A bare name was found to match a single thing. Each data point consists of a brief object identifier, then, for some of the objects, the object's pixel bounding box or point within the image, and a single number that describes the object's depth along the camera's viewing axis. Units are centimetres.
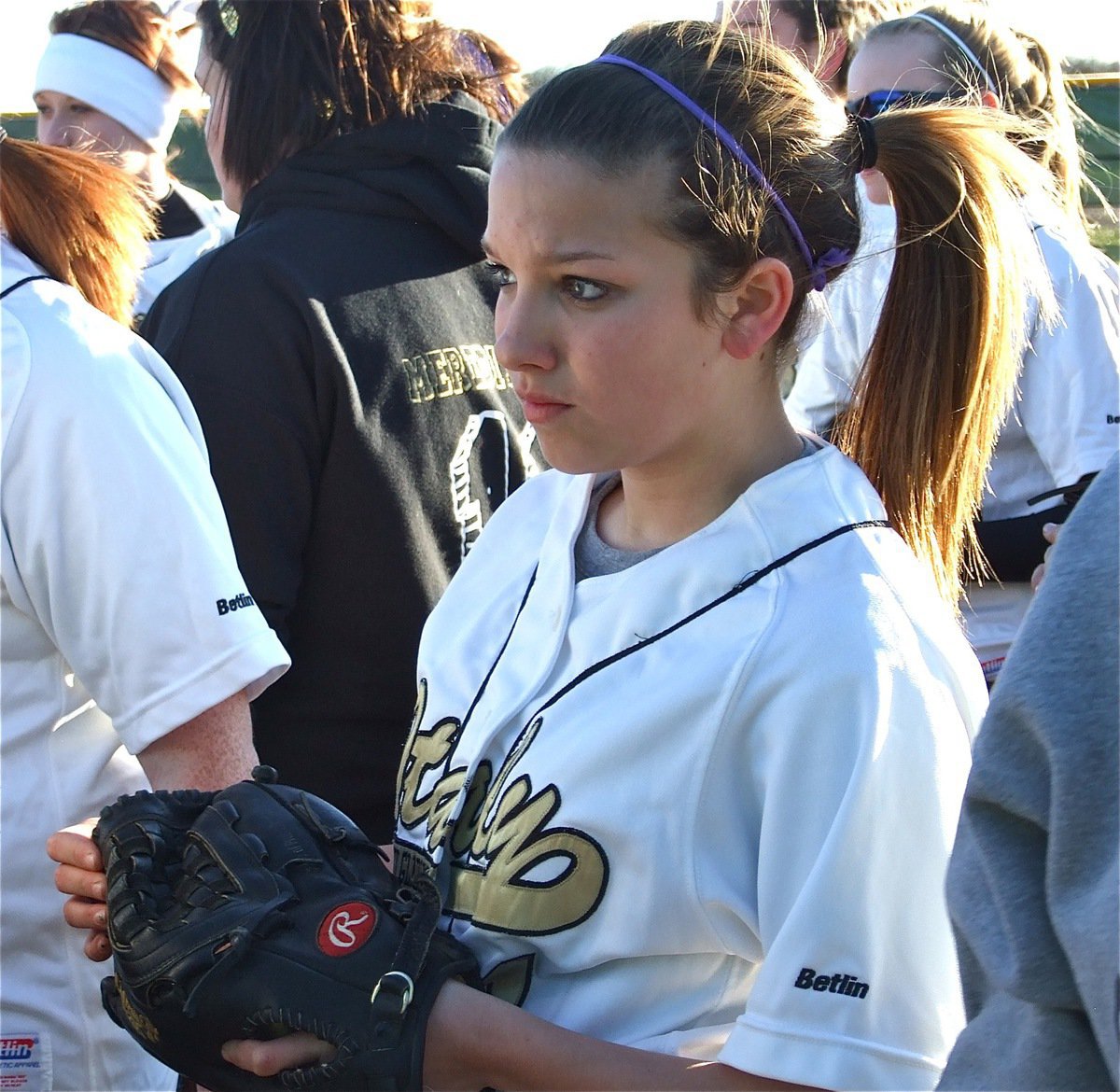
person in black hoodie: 237
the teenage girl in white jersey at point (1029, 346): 289
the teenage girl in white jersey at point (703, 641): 137
